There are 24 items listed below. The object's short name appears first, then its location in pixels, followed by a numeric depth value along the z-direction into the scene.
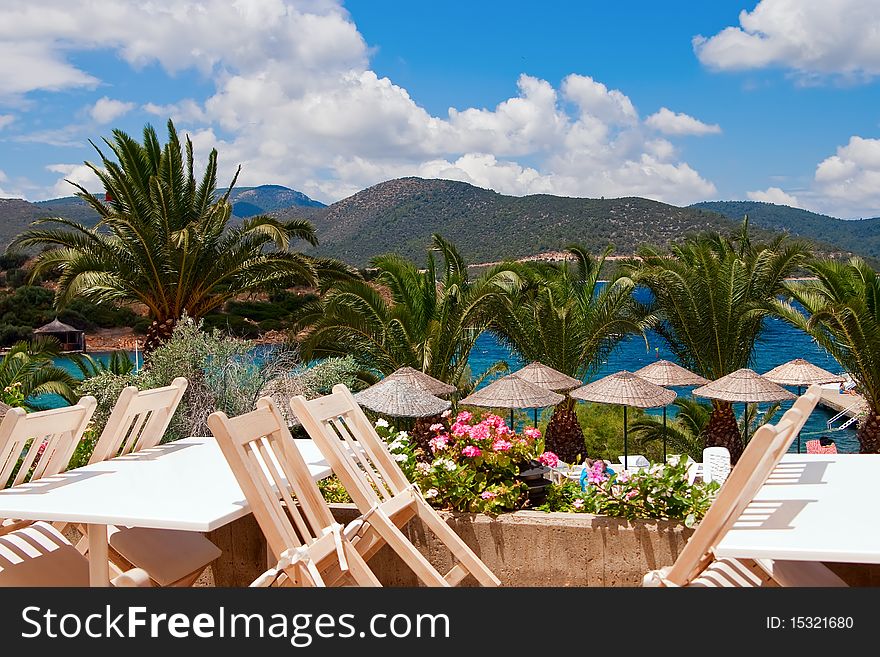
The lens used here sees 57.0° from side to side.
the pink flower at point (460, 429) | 4.36
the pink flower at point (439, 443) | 4.36
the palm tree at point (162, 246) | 14.96
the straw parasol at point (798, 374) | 14.52
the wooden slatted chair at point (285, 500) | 2.69
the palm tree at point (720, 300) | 15.63
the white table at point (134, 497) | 2.84
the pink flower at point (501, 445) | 4.20
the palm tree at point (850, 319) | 12.95
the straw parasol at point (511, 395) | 12.95
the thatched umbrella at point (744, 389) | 13.35
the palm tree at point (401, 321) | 14.29
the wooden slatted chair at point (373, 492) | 3.15
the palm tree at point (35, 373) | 14.49
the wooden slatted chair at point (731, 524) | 2.40
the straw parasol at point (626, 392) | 13.24
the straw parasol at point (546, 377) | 13.73
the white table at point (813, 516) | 2.29
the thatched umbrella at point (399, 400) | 11.53
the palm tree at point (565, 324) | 15.52
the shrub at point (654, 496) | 3.78
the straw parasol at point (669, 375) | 15.04
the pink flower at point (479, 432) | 4.29
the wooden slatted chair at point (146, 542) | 3.57
